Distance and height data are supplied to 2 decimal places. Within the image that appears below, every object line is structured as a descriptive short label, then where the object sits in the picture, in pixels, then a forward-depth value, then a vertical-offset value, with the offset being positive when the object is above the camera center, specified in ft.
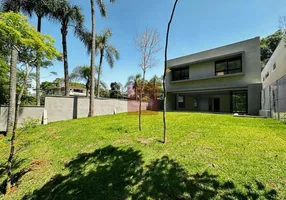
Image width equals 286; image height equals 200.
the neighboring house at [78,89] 108.29 +11.44
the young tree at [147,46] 17.82 +8.68
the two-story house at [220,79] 34.32 +8.62
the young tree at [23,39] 9.94 +5.48
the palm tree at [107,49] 46.98 +21.48
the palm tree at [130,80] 67.32 +12.68
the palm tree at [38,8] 29.06 +23.33
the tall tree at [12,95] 22.44 +0.97
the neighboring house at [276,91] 20.83 +2.66
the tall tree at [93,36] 31.50 +17.70
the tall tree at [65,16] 32.29 +23.89
